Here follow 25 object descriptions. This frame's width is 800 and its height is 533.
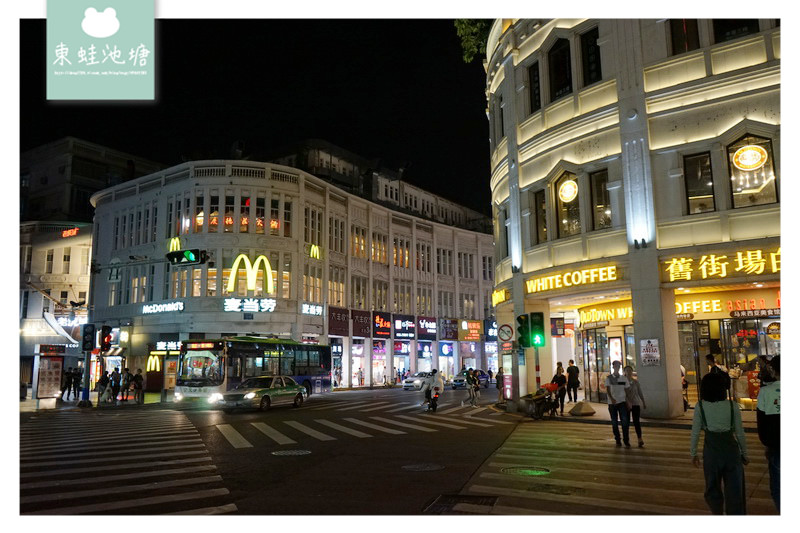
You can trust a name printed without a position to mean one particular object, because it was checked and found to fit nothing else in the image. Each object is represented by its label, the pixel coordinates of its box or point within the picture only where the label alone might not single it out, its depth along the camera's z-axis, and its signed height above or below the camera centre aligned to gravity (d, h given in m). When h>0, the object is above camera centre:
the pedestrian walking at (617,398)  13.79 -1.88
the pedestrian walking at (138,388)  30.75 -3.02
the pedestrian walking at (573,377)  24.20 -2.42
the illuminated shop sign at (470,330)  59.72 -1.07
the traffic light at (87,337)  27.46 -0.35
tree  16.05 +7.72
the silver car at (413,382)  43.62 -4.38
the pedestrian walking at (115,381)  29.55 -2.60
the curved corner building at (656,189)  17.61 +3.98
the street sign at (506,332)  22.33 -0.52
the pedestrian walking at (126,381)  31.59 -2.78
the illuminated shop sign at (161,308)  41.06 +1.34
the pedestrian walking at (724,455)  6.89 -1.61
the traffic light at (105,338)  27.31 -0.41
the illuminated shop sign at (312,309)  43.97 +1.03
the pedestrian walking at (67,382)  33.69 -2.87
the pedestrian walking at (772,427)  7.48 -1.43
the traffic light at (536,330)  20.45 -0.43
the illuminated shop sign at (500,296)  25.33 +0.95
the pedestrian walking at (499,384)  26.83 -2.97
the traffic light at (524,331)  20.66 -0.46
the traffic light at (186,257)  24.43 +2.80
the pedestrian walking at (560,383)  21.19 -2.29
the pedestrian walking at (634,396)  13.89 -1.87
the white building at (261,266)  41.28 +4.28
